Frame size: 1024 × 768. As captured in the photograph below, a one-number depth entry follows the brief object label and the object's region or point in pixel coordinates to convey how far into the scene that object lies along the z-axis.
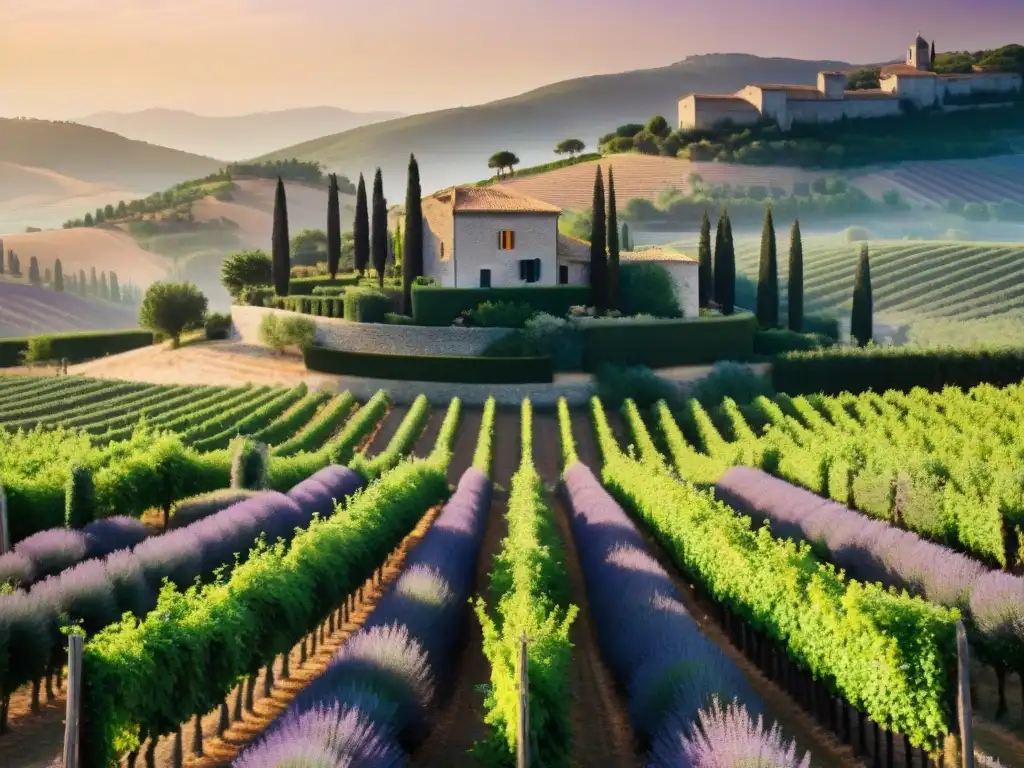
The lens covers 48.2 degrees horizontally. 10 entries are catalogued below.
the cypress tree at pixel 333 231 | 63.83
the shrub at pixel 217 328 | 65.50
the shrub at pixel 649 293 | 56.81
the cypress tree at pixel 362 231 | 63.03
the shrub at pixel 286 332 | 55.34
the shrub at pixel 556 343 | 50.56
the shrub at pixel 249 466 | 26.09
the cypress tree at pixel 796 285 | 60.69
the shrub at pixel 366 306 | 53.94
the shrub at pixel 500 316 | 52.47
